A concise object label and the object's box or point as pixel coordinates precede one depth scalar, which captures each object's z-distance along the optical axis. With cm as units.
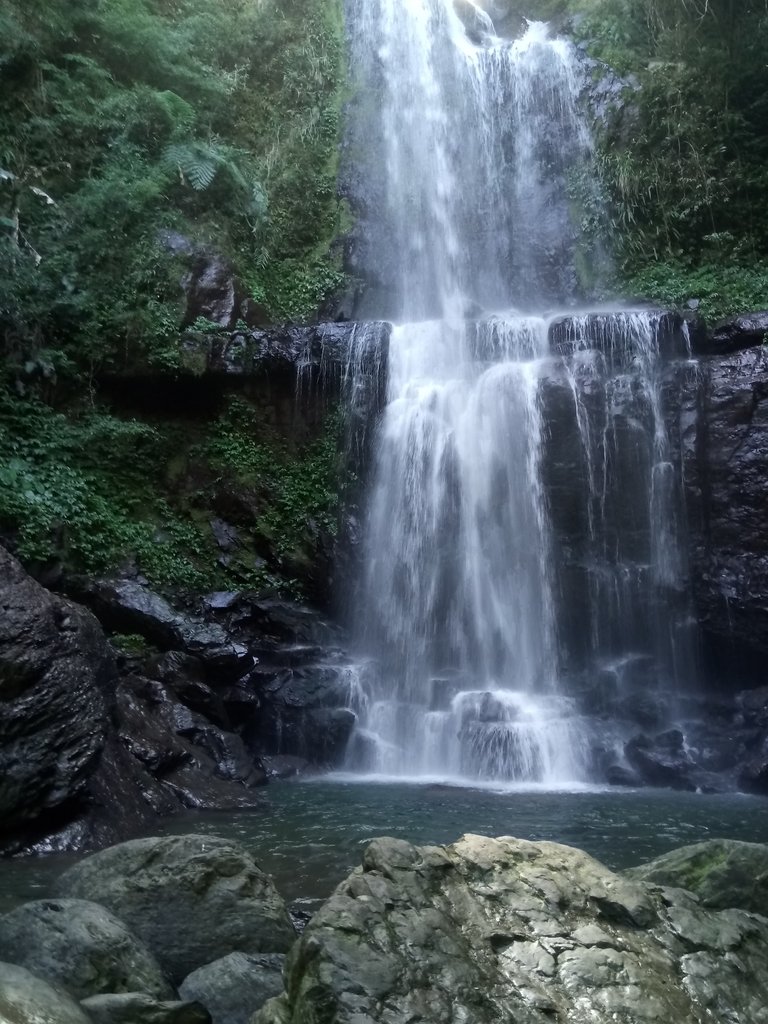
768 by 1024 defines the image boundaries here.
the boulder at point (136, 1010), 349
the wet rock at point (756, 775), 1018
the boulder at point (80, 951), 389
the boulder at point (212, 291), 1502
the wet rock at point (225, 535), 1434
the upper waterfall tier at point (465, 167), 1823
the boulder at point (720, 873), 425
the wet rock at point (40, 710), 714
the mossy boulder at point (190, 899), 450
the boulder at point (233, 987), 388
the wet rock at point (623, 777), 1057
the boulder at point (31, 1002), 300
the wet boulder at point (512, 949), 301
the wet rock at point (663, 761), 1053
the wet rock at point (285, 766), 1111
